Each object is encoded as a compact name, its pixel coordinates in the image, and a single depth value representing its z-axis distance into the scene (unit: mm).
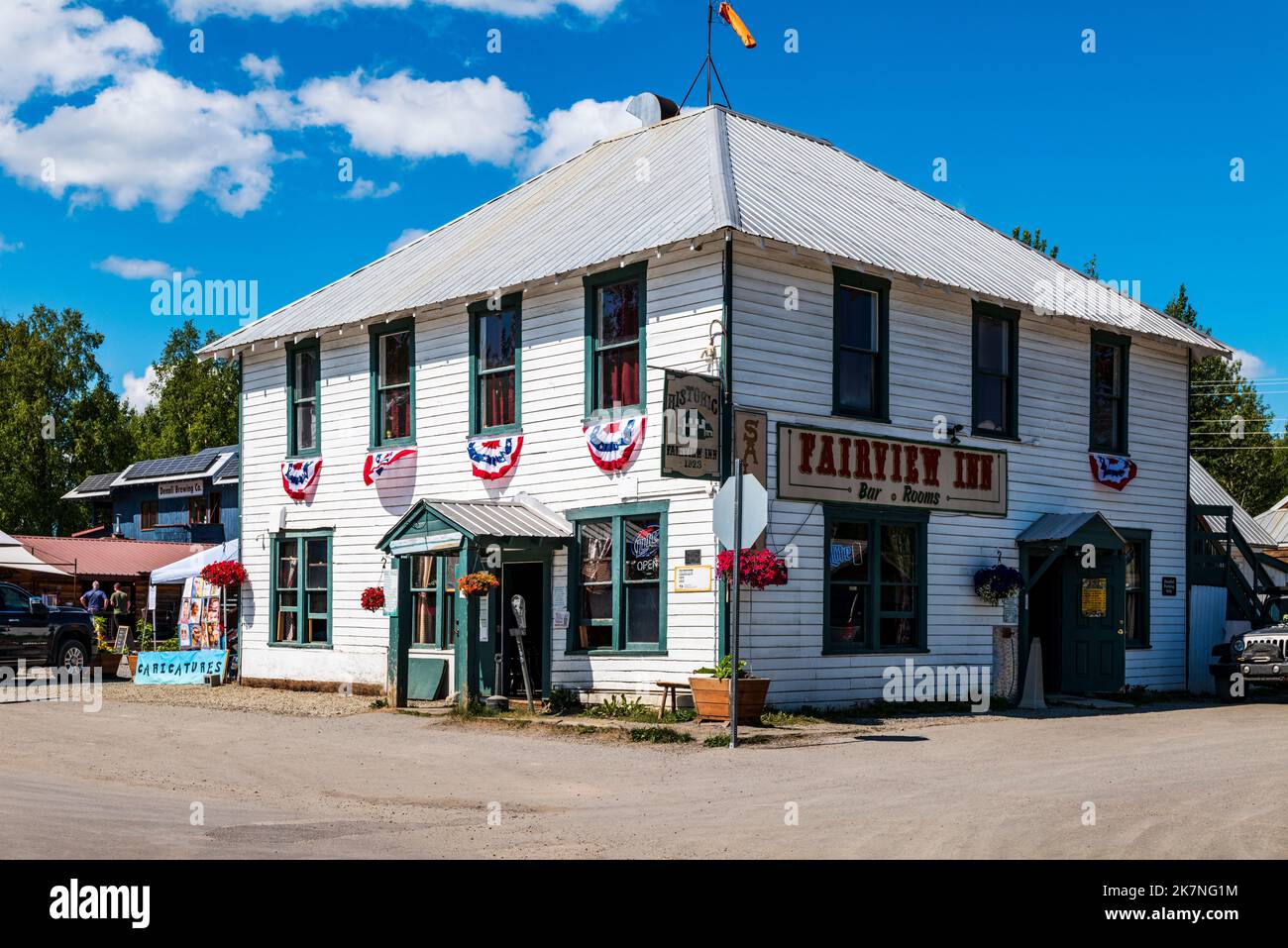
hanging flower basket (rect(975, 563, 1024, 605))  21031
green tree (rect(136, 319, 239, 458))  68062
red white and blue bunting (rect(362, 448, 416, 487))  23250
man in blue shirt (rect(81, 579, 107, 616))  35375
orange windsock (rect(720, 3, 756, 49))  25067
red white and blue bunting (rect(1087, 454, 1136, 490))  23500
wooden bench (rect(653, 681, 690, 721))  17875
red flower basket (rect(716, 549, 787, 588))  17062
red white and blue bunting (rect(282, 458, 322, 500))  24984
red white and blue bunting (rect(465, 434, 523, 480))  21219
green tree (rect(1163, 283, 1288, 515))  56906
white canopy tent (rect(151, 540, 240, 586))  29906
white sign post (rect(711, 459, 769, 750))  15352
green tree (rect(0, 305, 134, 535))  60375
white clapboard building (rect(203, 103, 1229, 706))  18750
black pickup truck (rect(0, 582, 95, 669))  26031
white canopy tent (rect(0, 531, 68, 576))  36791
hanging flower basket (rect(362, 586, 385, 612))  22953
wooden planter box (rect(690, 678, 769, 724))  16875
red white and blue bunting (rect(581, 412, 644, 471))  19297
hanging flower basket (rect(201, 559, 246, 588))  25875
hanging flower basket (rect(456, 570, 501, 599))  18578
